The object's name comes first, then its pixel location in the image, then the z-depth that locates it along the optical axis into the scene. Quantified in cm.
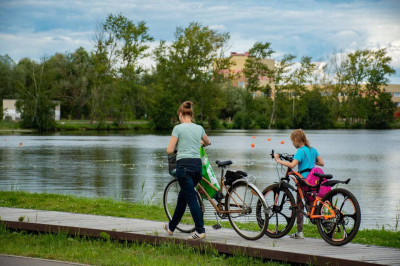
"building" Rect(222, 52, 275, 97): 14650
